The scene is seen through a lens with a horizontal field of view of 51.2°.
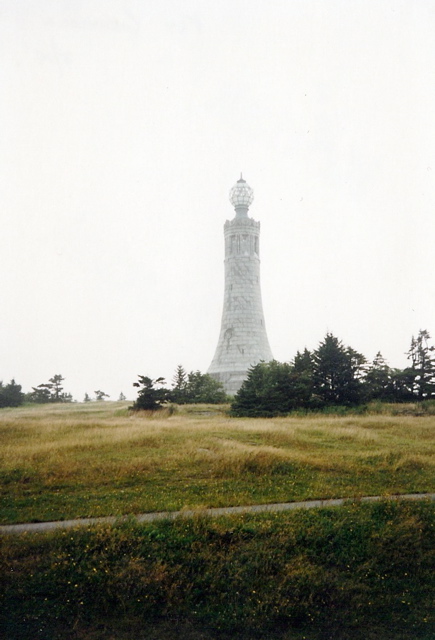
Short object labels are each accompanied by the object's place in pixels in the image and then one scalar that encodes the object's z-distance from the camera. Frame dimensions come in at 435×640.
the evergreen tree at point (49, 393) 59.16
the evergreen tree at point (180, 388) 42.97
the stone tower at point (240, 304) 64.81
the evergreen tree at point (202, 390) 44.50
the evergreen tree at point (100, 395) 77.19
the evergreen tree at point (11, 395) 47.55
